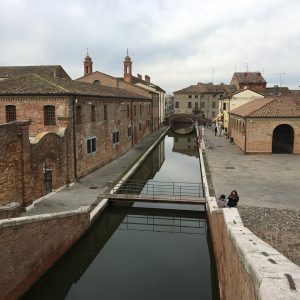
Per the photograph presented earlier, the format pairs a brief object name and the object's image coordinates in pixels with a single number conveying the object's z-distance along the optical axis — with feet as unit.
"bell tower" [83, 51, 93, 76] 168.35
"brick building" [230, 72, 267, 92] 225.76
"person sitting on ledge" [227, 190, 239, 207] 45.44
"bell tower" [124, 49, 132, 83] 172.37
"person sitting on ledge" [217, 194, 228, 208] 46.16
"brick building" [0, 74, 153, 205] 51.08
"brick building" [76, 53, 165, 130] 151.66
